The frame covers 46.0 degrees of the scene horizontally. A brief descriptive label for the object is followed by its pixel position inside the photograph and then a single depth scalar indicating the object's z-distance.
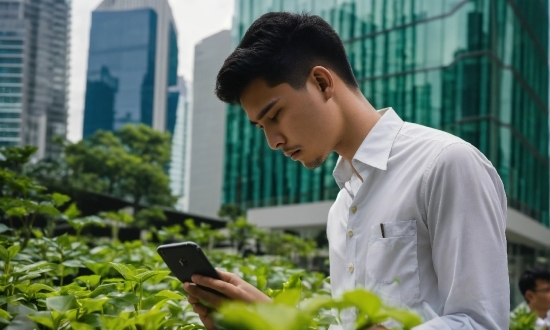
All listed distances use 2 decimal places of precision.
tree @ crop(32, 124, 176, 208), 22.78
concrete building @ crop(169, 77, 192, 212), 50.88
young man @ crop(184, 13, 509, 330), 1.19
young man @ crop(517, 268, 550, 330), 4.57
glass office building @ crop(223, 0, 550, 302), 19.28
